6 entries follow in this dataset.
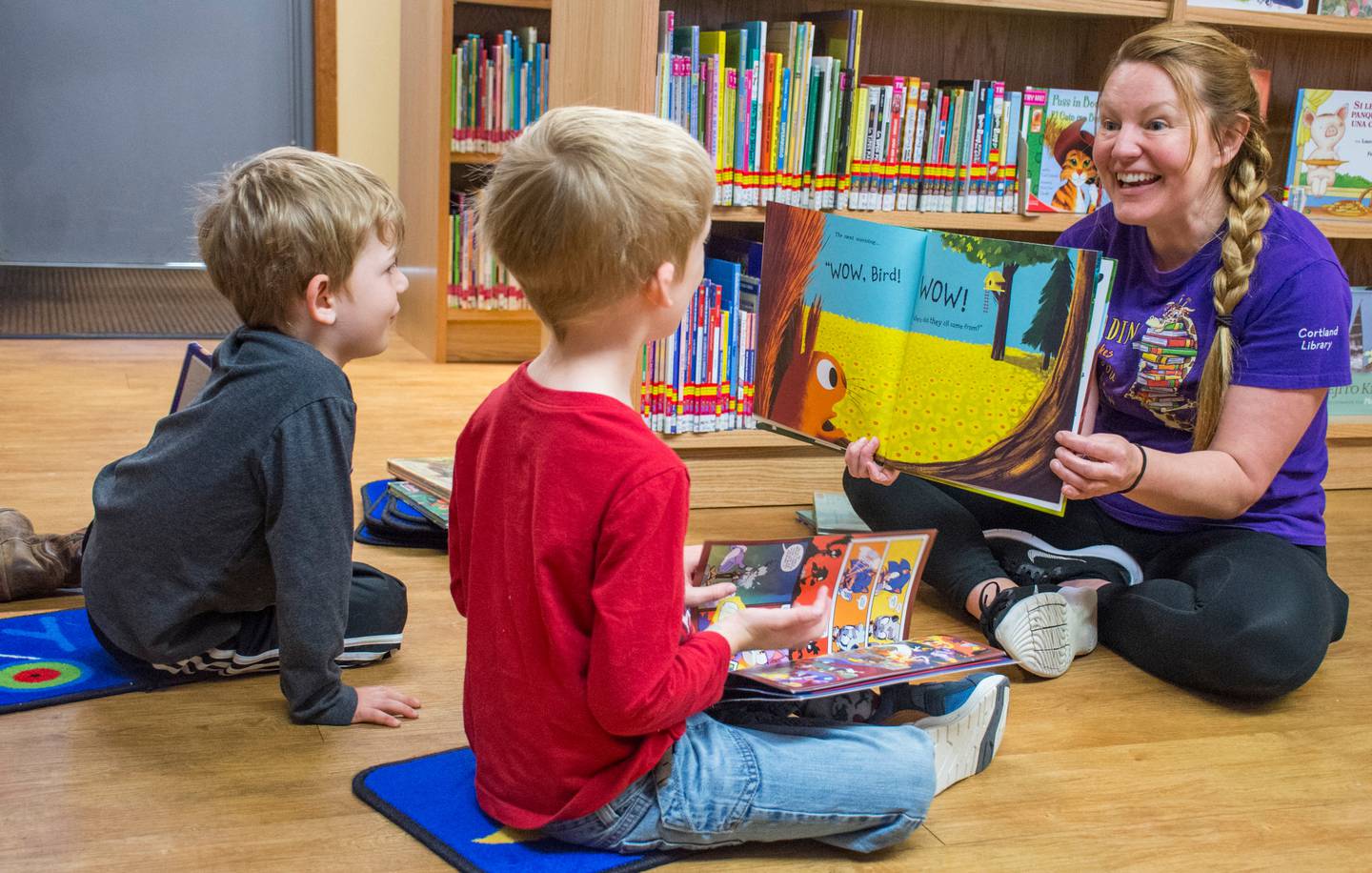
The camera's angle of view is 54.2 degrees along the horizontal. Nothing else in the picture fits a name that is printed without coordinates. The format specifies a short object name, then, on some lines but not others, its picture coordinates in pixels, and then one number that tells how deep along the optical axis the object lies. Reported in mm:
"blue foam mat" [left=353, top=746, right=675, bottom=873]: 1175
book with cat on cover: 2482
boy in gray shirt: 1367
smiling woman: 1614
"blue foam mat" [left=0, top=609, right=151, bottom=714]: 1492
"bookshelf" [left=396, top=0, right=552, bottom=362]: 3504
